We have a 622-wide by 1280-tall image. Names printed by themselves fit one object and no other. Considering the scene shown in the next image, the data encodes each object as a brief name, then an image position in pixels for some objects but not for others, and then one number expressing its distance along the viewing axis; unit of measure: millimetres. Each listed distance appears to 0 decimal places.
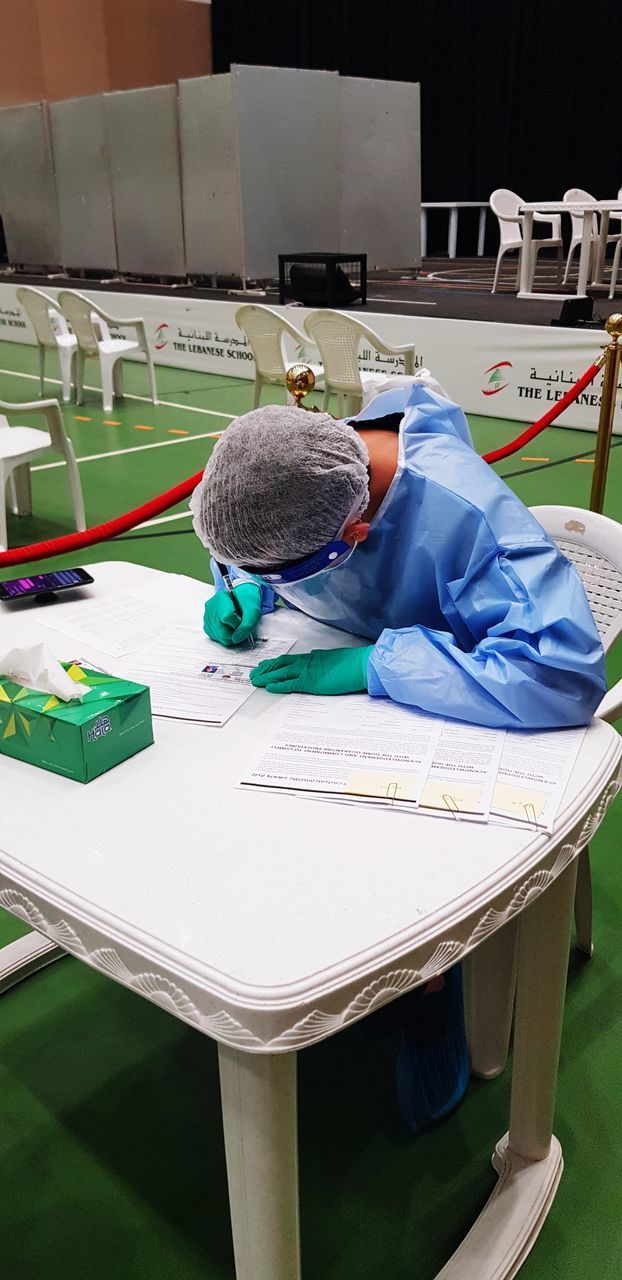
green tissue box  1031
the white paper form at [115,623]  1419
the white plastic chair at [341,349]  5000
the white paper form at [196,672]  1228
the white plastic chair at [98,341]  6148
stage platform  6824
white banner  5617
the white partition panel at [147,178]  8945
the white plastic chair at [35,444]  3691
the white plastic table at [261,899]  771
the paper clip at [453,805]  967
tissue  1069
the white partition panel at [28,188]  10305
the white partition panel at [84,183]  9633
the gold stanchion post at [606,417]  2885
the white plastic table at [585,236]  6426
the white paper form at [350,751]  1023
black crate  7195
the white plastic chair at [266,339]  5309
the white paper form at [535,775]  964
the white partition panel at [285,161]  8203
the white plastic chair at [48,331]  6453
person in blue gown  1130
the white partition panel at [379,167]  9062
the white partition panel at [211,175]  8258
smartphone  1536
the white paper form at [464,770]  982
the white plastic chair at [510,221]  8055
